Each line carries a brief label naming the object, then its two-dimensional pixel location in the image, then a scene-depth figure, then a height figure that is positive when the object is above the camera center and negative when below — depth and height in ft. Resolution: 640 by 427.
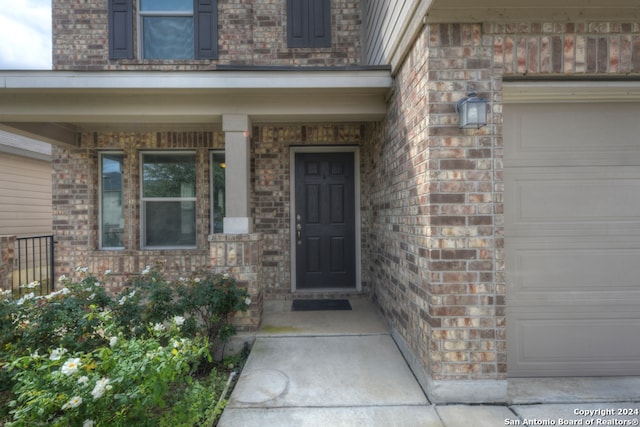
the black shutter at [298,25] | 14.83 +8.96
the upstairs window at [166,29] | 14.64 +8.84
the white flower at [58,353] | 5.07 -2.19
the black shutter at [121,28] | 14.62 +8.75
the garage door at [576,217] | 7.74 -0.08
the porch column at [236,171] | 10.69 +1.54
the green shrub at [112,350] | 4.64 -2.52
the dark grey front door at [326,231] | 14.70 -0.70
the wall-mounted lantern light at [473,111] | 6.79 +2.23
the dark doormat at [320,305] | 13.16 -3.79
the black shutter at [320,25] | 14.84 +8.95
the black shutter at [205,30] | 14.85 +8.75
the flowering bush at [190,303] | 8.70 -2.50
